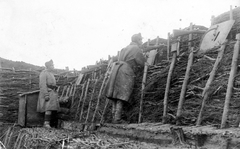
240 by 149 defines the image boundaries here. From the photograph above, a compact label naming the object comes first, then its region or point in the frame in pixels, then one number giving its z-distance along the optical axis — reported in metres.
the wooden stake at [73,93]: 8.15
